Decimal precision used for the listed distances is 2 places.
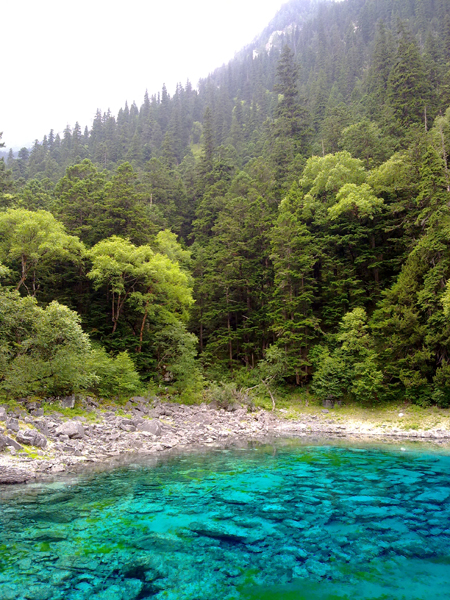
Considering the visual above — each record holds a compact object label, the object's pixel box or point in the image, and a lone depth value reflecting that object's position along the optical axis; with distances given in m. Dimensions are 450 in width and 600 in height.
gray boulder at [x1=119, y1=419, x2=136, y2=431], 17.60
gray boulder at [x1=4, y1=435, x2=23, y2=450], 11.84
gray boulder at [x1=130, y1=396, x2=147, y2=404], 23.92
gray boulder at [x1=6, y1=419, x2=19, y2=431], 12.95
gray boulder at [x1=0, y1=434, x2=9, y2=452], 11.50
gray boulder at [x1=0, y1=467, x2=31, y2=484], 10.11
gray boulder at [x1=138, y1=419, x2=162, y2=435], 17.98
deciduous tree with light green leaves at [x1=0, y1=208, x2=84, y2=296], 24.19
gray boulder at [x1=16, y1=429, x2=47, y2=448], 12.37
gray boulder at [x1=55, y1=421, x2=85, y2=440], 14.39
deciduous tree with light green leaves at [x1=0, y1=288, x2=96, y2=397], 17.27
